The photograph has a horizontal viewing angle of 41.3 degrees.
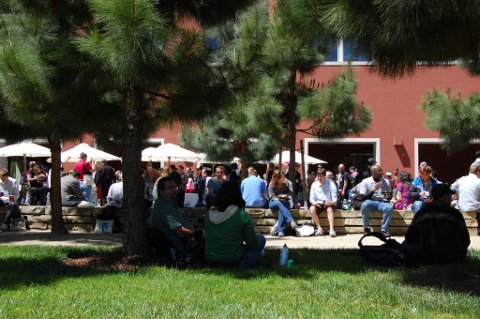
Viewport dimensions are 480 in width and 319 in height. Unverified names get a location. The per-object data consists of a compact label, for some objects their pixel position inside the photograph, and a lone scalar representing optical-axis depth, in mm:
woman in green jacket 7020
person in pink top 13141
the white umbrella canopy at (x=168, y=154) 19672
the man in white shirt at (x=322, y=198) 12227
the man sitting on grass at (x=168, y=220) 7738
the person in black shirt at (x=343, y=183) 17912
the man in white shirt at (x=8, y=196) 12883
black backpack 7555
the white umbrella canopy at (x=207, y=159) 19356
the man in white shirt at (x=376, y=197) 11920
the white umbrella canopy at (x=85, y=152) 20281
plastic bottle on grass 7586
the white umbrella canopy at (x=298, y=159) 21672
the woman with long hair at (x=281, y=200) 12094
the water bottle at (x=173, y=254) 7673
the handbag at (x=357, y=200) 12314
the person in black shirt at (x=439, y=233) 7395
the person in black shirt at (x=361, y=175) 15339
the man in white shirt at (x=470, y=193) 12227
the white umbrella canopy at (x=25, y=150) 19578
